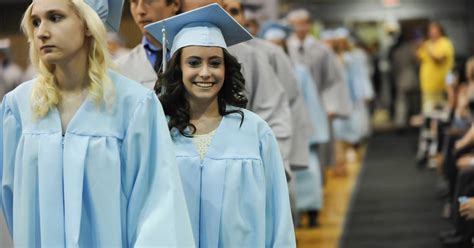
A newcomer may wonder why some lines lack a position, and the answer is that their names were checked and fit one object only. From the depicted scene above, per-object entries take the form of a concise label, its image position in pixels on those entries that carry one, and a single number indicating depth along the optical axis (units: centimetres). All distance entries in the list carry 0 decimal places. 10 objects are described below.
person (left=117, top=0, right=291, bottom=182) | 800
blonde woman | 587
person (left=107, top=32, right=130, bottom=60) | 1867
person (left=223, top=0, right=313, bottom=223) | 1042
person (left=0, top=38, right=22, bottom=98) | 2127
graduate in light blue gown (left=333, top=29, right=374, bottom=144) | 2417
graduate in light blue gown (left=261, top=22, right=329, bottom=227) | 1557
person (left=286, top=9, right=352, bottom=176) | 1730
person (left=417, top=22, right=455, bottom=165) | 2406
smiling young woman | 658
